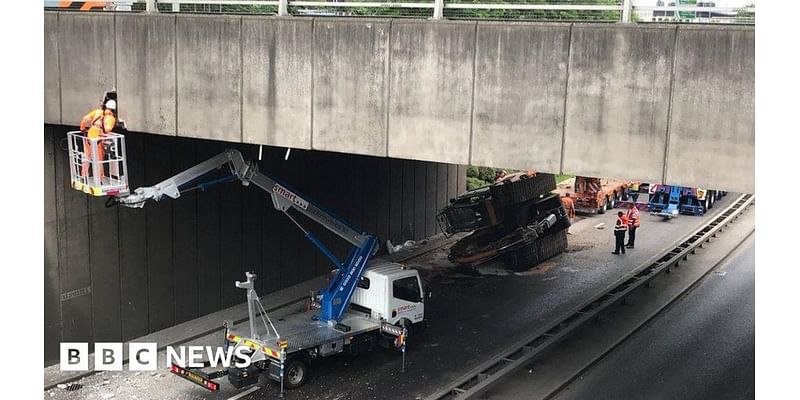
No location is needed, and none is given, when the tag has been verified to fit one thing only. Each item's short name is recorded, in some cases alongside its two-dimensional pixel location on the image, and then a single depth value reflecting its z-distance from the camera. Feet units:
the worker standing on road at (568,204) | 93.15
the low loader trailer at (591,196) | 99.25
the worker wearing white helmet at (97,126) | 43.65
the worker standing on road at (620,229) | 79.10
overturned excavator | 74.38
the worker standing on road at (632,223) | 82.10
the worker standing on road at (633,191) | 108.85
